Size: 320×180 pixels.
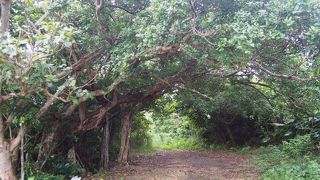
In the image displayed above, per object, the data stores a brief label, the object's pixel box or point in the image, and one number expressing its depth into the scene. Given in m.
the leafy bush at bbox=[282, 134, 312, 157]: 6.61
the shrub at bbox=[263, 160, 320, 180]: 4.55
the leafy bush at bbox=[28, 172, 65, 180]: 4.88
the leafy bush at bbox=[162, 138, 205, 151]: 11.71
